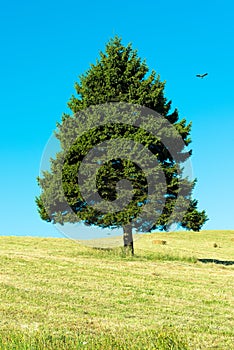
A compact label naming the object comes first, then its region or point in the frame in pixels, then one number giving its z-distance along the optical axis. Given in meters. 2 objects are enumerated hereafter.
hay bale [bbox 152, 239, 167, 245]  39.56
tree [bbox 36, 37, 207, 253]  25.23
